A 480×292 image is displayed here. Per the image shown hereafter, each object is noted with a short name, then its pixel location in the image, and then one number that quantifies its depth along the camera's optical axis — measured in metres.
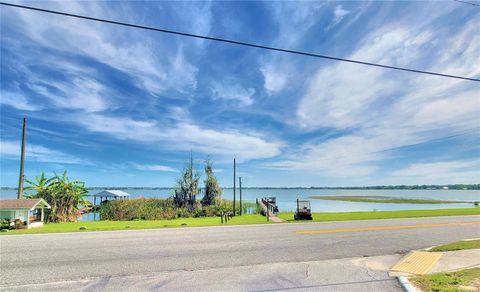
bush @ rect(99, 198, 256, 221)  32.56
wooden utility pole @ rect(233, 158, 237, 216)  34.44
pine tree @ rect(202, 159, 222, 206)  39.25
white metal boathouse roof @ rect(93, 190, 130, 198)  38.44
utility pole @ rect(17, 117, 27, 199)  27.97
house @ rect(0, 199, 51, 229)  20.97
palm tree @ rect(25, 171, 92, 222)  28.80
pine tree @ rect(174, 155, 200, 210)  37.34
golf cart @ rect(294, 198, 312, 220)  24.17
